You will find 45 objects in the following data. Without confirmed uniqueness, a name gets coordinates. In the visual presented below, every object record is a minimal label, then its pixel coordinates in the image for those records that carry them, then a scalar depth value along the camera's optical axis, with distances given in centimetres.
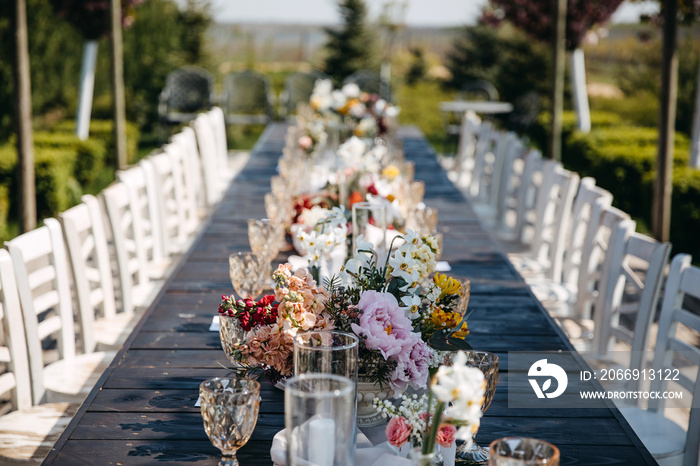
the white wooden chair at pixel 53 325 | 255
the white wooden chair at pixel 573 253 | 370
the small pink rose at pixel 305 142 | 499
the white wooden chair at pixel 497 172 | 552
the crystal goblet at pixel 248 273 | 244
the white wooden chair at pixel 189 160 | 526
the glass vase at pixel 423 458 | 127
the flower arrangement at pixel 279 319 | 171
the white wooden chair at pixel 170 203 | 434
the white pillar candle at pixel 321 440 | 120
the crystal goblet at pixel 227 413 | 145
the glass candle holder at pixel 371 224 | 228
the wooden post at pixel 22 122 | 492
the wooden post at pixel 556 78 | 707
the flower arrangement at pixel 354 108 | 572
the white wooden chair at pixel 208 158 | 604
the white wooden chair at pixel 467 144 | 740
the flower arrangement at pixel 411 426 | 140
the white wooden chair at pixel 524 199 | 486
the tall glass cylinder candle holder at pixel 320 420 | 116
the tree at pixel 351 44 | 1507
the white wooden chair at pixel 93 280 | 299
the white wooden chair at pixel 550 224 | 408
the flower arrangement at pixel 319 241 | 210
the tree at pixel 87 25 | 939
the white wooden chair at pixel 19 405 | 230
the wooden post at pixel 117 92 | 746
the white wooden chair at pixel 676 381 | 227
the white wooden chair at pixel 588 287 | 321
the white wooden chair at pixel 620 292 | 271
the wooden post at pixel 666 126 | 516
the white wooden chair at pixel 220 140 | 709
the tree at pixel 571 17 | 952
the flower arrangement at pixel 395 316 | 165
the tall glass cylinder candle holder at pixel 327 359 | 143
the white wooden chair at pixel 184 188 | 485
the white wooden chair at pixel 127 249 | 349
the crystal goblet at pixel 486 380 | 161
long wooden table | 168
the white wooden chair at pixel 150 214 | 390
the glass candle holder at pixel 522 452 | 124
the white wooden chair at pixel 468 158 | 658
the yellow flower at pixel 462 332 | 173
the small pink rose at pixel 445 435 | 140
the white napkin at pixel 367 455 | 151
